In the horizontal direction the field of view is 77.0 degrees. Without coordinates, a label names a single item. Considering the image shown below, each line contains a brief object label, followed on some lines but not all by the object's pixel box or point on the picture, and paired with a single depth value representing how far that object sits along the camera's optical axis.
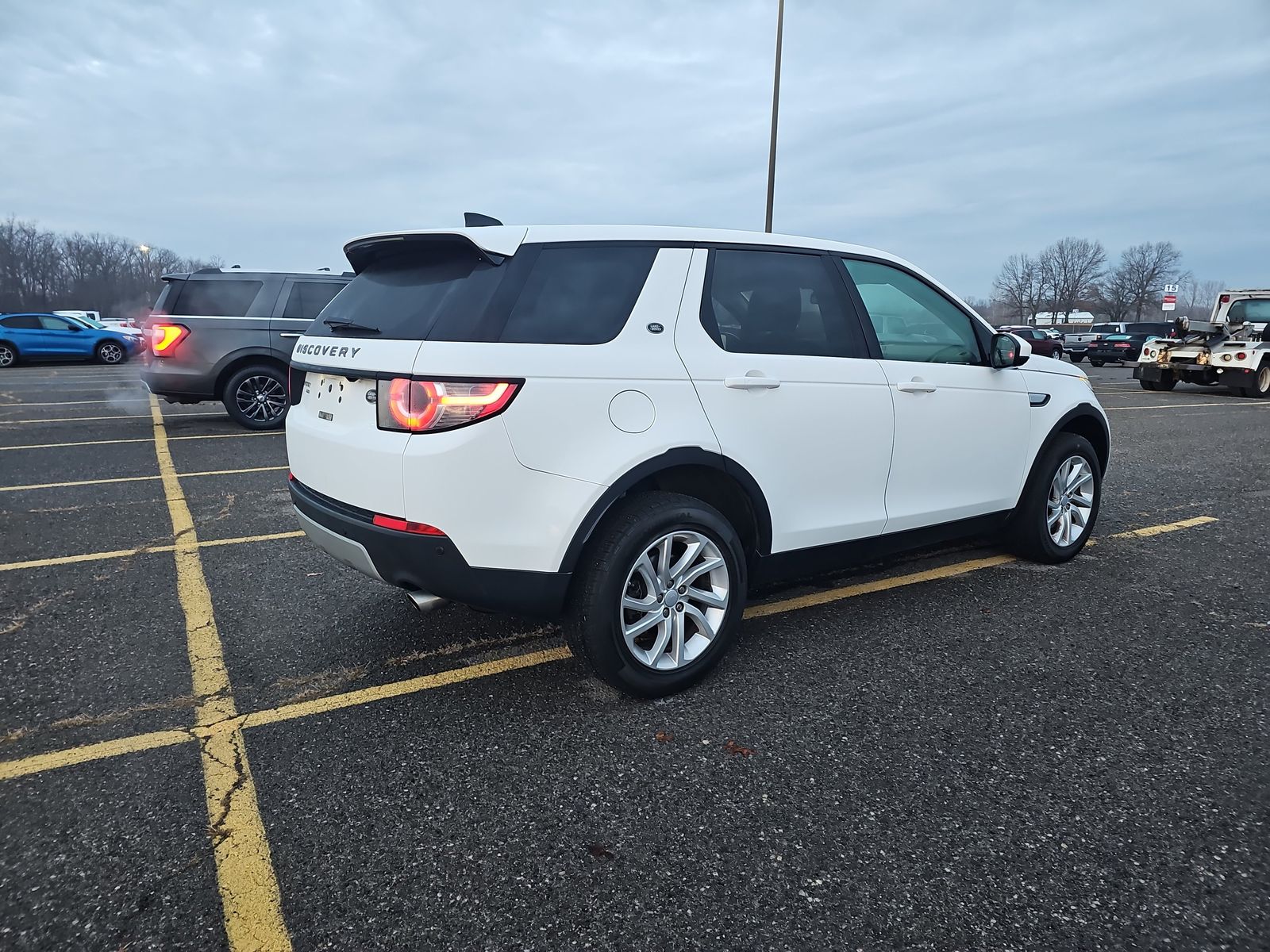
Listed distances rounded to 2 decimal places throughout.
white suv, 2.68
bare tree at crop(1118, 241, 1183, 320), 82.69
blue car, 21.98
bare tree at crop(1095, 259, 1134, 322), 84.62
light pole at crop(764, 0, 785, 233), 17.47
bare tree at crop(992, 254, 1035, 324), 92.69
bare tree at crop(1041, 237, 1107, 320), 87.89
